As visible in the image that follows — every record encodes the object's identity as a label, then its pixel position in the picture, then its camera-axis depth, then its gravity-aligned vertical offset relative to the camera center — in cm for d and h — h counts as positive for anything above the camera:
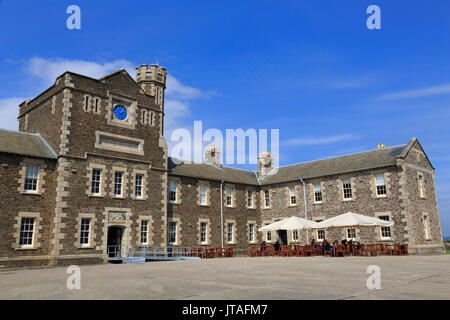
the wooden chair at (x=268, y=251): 2738 -92
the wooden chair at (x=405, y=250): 2518 -91
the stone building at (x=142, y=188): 2120 +370
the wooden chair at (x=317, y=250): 2561 -84
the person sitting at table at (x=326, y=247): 2444 -62
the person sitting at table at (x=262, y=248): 2780 -71
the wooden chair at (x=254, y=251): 2781 -92
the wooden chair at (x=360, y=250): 2425 -84
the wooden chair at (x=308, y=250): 2555 -83
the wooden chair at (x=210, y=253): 2725 -99
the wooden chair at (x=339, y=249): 2391 -74
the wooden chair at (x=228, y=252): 2905 -101
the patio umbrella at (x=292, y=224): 2541 +92
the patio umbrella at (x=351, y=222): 2291 +94
